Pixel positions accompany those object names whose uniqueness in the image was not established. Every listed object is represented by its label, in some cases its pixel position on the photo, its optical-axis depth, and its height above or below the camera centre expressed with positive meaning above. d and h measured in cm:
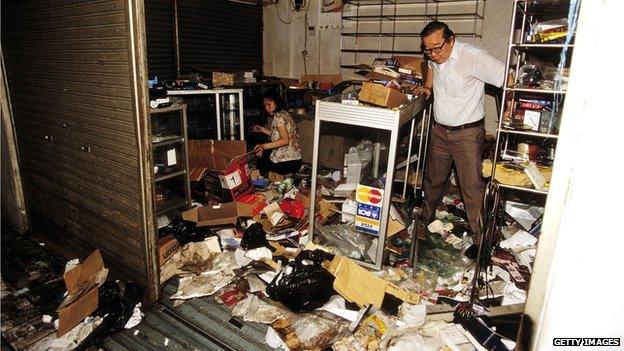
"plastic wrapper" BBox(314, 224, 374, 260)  386 -169
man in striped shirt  378 -30
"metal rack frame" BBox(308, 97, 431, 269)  326 -40
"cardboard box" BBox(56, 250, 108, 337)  284 -183
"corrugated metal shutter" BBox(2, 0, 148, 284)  281 -47
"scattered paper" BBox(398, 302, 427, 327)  295 -188
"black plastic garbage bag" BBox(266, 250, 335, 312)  305 -174
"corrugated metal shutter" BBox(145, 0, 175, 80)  584 +50
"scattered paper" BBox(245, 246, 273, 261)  376 -180
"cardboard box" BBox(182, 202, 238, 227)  427 -164
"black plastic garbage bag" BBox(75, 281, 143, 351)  286 -193
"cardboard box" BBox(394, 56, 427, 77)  501 +18
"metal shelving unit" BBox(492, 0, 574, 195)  381 -4
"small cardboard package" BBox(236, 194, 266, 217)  444 -159
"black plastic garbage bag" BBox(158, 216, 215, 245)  407 -174
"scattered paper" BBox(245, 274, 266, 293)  339 -191
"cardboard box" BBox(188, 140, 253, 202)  487 -130
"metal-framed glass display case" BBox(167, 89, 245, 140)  553 -64
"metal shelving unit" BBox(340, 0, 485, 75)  549 +85
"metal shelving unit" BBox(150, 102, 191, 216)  413 -93
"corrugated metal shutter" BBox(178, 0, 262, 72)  645 +67
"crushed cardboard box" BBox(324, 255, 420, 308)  313 -176
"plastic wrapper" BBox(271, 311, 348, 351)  278 -194
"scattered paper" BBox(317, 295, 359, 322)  302 -189
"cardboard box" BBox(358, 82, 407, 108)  330 -17
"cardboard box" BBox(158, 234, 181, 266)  366 -175
